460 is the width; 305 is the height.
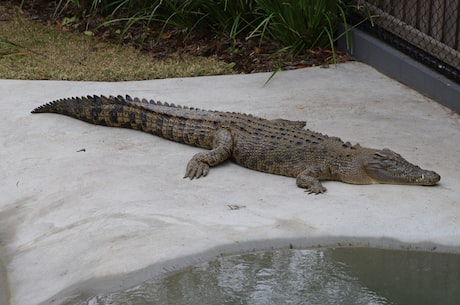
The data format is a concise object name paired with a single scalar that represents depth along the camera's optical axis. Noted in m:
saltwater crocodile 7.67
